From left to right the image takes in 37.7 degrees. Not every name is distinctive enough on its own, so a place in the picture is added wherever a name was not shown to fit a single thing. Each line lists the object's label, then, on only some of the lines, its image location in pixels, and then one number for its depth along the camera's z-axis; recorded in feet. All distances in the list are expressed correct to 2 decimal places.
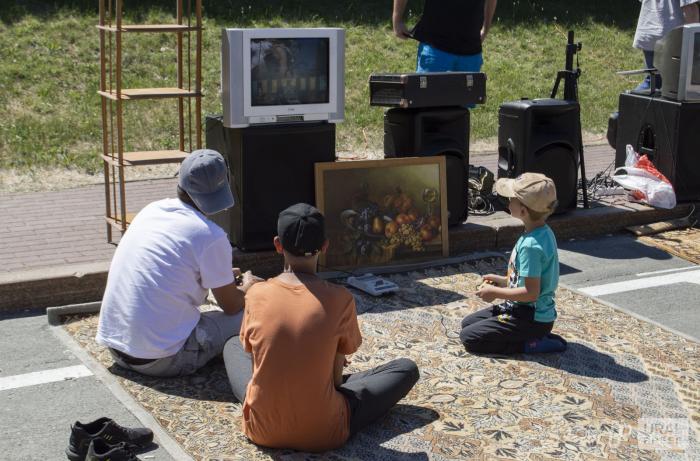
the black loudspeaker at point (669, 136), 28.55
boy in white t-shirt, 16.63
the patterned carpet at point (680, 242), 26.27
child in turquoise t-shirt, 18.20
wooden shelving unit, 22.89
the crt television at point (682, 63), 27.91
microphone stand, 27.99
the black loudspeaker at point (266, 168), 22.99
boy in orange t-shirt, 14.25
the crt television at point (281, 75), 22.29
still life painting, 23.76
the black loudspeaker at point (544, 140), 26.96
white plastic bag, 28.89
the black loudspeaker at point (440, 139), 25.30
